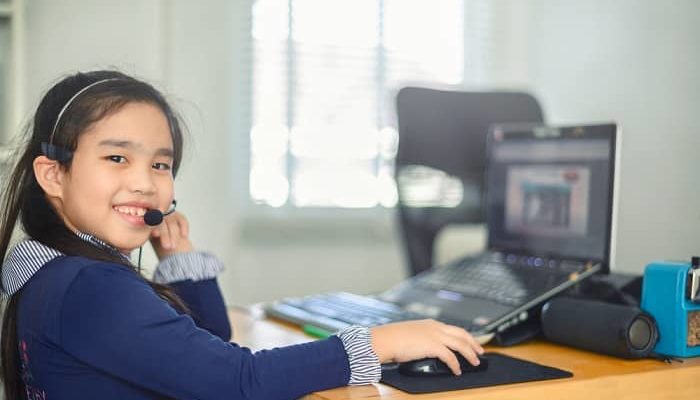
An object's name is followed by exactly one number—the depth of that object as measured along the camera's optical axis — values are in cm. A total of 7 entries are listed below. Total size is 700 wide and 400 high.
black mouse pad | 93
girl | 91
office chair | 214
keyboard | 130
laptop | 129
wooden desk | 91
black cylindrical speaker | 108
